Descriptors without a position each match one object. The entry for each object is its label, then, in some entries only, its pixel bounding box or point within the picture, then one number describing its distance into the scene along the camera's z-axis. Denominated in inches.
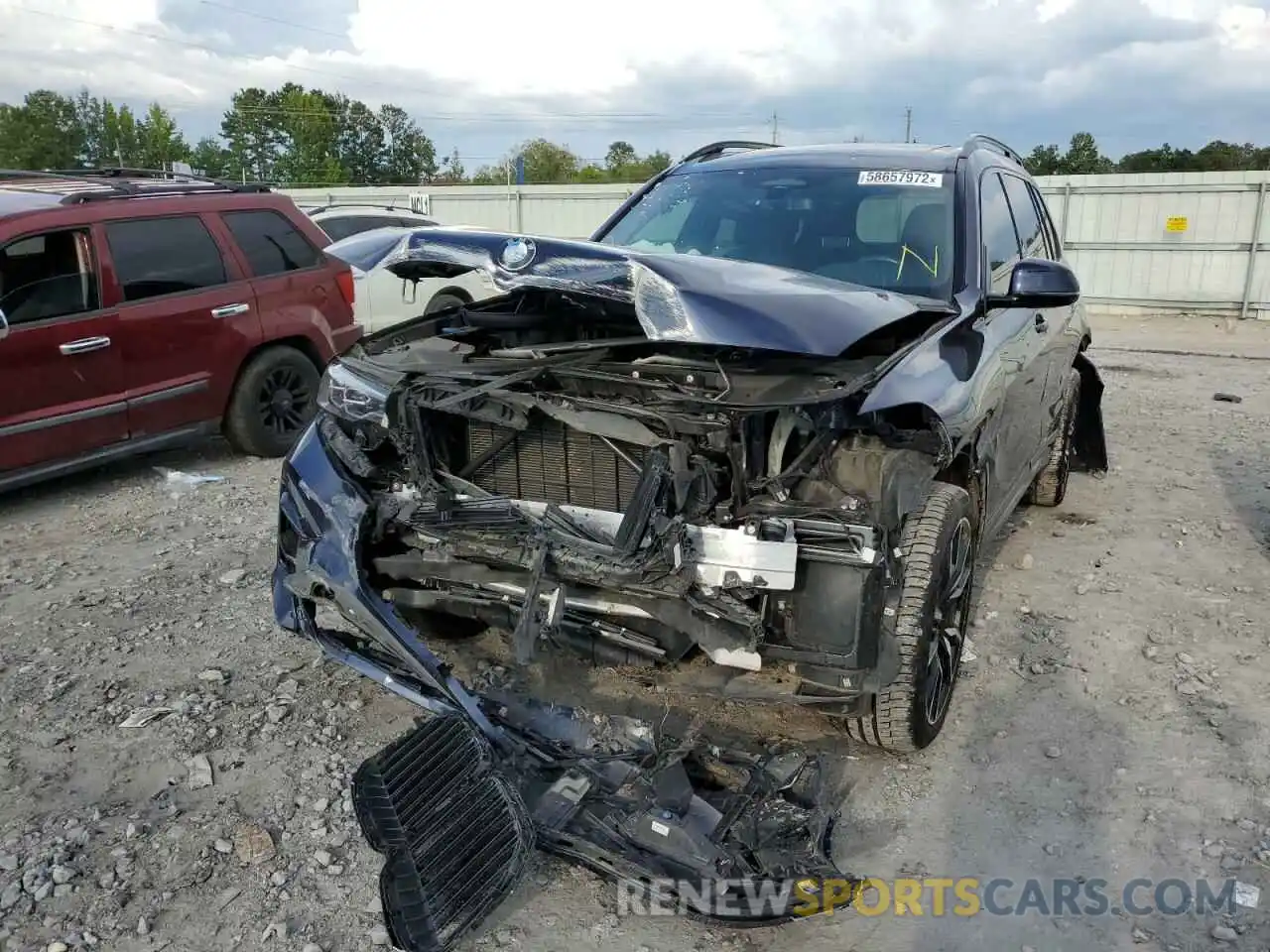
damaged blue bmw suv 100.0
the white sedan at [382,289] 354.3
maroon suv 211.5
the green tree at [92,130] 2694.4
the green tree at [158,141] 2672.2
